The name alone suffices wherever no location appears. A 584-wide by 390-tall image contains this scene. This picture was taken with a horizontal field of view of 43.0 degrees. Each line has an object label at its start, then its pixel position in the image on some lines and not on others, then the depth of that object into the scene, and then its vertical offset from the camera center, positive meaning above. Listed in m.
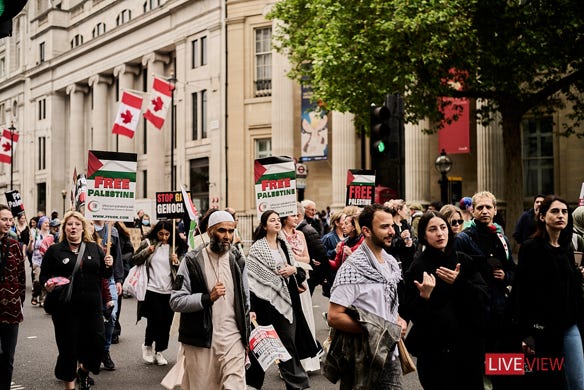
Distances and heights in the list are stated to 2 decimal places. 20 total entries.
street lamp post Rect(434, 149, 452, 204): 25.00 +1.21
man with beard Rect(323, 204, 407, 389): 5.04 -0.70
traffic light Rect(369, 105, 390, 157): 10.75 +1.05
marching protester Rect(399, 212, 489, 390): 5.34 -0.81
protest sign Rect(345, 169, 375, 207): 13.34 +0.29
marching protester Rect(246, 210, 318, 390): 7.98 -1.00
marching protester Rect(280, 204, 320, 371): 9.16 -0.70
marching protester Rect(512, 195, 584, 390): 5.91 -0.80
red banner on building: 28.73 +2.68
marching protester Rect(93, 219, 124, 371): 9.75 -1.07
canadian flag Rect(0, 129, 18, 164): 34.47 +2.90
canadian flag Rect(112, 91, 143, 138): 18.64 +2.29
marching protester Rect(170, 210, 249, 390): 6.25 -0.92
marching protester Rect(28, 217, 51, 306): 16.91 -1.02
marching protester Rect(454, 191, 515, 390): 6.97 -0.51
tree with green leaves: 19.78 +4.15
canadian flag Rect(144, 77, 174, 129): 23.64 +3.35
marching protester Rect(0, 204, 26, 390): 7.18 -0.88
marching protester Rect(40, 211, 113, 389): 7.76 -1.02
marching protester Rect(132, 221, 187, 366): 9.98 -1.23
